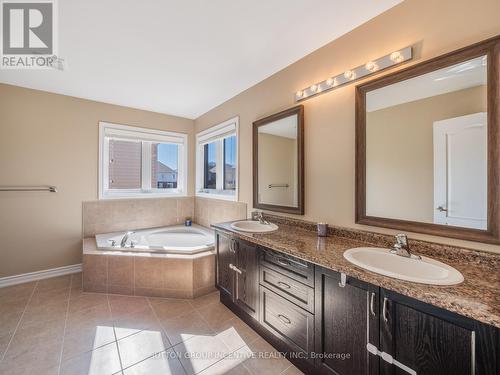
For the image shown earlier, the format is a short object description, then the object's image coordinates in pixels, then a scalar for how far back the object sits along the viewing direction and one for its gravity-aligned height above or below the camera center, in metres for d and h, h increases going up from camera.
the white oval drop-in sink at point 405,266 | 0.96 -0.41
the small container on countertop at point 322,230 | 1.76 -0.34
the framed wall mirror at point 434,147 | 1.10 +0.24
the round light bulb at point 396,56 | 1.39 +0.83
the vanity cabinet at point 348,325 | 0.83 -0.67
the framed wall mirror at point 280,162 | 2.04 +0.26
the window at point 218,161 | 3.05 +0.41
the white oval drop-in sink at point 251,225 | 2.17 -0.39
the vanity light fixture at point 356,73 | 1.39 +0.83
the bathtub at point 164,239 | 2.48 -0.69
